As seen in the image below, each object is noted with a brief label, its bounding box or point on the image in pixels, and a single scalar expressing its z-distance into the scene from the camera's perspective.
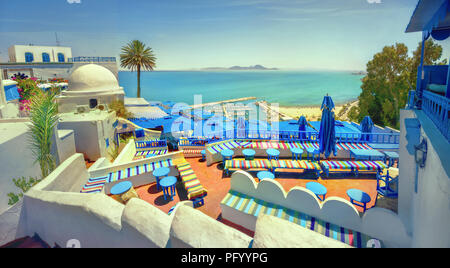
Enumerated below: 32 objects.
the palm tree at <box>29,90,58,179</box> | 7.57
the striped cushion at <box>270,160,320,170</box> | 10.02
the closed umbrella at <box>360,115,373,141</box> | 12.74
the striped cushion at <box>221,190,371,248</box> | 5.39
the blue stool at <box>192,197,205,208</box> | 8.31
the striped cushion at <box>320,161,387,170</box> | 9.62
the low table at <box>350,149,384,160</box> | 10.20
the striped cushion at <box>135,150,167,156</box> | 13.35
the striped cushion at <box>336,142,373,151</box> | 11.46
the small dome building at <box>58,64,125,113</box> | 17.17
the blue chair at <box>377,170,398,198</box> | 6.88
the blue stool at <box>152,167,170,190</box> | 9.35
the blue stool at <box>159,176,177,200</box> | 8.64
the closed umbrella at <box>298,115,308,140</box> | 13.64
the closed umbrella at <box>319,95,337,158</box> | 9.77
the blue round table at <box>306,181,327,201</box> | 7.48
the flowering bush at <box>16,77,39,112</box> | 20.86
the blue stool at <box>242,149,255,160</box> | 10.99
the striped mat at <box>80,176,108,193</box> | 8.27
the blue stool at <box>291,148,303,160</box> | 11.08
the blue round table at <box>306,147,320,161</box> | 10.91
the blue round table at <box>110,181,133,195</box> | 8.19
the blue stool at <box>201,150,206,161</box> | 12.34
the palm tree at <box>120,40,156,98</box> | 34.09
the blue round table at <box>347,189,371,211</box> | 7.01
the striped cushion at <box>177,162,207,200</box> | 8.30
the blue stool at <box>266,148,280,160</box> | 10.83
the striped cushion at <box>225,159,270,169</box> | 10.12
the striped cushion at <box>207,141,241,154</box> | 11.84
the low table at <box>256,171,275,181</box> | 8.88
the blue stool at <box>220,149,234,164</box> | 11.02
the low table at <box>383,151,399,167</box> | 9.84
